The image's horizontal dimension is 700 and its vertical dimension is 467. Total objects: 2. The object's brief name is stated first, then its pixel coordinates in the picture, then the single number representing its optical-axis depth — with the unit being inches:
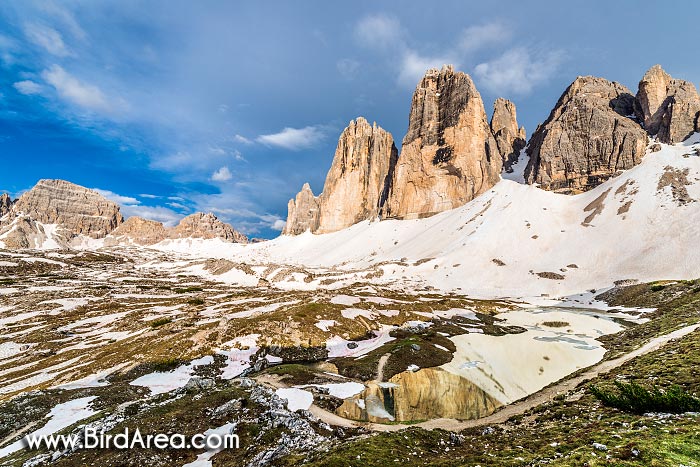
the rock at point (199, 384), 1211.3
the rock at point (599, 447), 502.0
